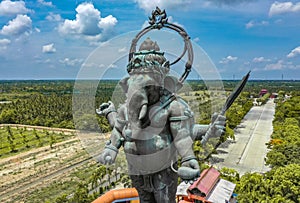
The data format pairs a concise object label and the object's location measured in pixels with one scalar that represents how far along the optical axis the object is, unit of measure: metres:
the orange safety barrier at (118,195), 7.66
